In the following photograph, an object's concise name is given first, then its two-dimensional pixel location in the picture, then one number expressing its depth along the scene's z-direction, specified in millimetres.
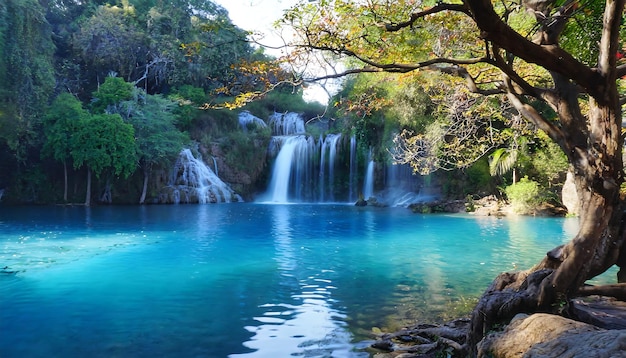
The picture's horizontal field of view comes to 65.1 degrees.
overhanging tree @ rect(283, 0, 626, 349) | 3865
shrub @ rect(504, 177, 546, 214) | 20562
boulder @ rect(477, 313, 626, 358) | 2311
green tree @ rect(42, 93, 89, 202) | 25094
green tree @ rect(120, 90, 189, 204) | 26844
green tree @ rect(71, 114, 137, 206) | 25016
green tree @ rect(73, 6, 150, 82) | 30953
